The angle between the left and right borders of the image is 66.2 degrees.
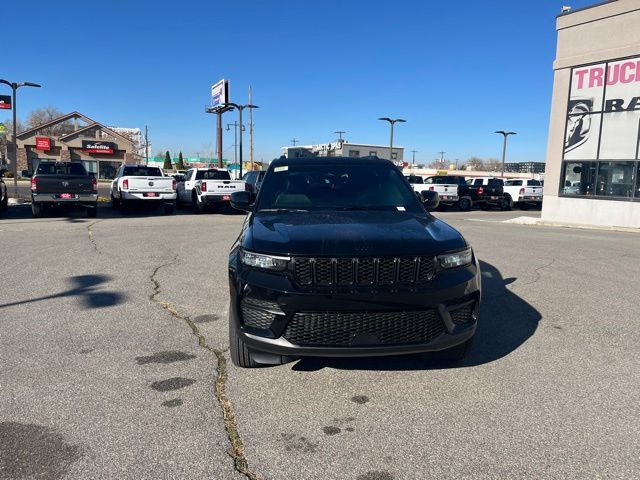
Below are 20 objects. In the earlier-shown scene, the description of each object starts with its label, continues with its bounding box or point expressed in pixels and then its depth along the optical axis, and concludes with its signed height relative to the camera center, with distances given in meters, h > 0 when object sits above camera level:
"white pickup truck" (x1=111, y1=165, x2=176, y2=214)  17.05 -0.57
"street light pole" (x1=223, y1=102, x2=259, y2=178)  37.20 +5.16
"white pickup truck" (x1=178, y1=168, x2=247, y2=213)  18.44 -0.45
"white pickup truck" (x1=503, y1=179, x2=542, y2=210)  27.75 -0.62
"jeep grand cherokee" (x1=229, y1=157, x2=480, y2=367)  3.23 -0.75
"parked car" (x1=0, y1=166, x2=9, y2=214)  16.25 -0.92
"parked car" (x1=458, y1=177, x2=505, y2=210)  26.47 -0.74
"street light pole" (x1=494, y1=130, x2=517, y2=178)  42.75 +4.06
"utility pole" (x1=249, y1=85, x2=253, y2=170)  57.88 +4.69
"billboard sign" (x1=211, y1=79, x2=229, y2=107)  44.22 +7.57
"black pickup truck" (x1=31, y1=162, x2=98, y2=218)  14.81 -0.55
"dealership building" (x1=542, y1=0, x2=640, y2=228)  17.61 +2.41
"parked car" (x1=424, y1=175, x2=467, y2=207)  24.34 -0.33
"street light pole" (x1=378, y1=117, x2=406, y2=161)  38.59 +4.61
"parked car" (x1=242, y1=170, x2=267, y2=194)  19.95 -0.06
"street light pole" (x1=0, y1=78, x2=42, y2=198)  23.44 +4.10
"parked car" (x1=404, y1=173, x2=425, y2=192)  25.01 -0.08
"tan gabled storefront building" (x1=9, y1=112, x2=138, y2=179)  51.56 +2.88
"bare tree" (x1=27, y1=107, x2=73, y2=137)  55.44 +4.89
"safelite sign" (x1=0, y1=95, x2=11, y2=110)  25.99 +3.60
